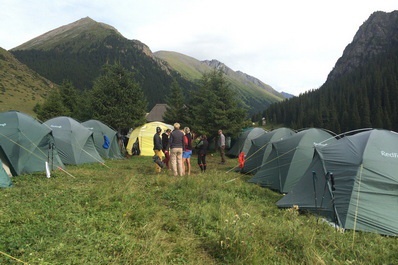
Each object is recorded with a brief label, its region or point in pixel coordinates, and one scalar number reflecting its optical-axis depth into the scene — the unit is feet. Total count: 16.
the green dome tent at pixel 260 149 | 37.76
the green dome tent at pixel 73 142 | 39.96
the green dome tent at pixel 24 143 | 28.25
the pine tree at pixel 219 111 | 68.59
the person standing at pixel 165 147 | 40.42
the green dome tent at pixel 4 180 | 22.09
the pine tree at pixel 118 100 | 74.18
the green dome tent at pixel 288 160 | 28.55
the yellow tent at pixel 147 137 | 63.01
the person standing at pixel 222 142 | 52.85
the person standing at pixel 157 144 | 36.94
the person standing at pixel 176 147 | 30.73
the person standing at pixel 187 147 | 34.24
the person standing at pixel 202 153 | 37.99
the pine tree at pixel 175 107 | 97.86
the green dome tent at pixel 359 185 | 17.51
